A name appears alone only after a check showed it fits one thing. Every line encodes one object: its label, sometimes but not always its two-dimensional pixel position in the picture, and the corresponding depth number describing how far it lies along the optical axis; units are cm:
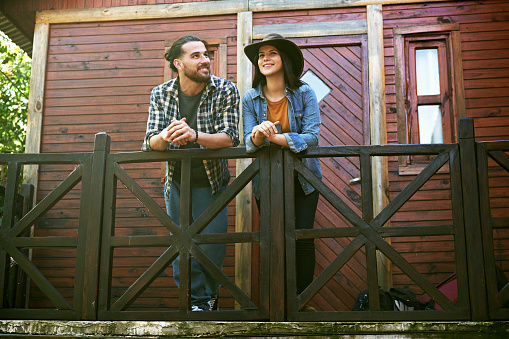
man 401
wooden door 565
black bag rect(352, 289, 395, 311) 452
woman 379
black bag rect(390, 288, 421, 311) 462
